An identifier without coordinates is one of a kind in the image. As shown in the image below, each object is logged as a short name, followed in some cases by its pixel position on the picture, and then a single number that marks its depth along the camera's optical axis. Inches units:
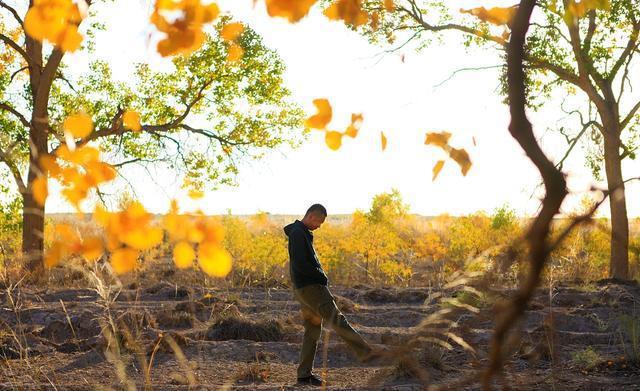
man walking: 258.1
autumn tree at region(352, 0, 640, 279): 576.7
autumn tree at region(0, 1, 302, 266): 640.4
